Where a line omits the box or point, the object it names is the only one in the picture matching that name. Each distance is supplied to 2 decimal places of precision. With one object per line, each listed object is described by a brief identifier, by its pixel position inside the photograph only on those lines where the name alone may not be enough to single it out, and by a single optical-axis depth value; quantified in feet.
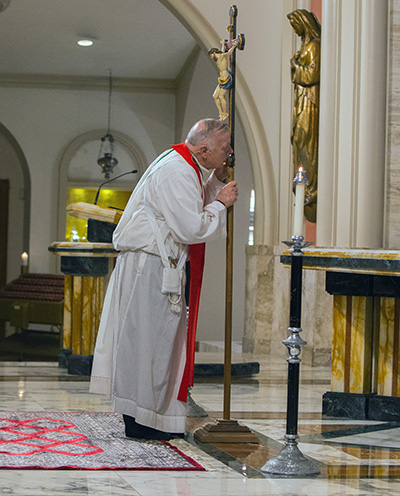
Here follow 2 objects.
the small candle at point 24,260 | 50.50
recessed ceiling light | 49.39
